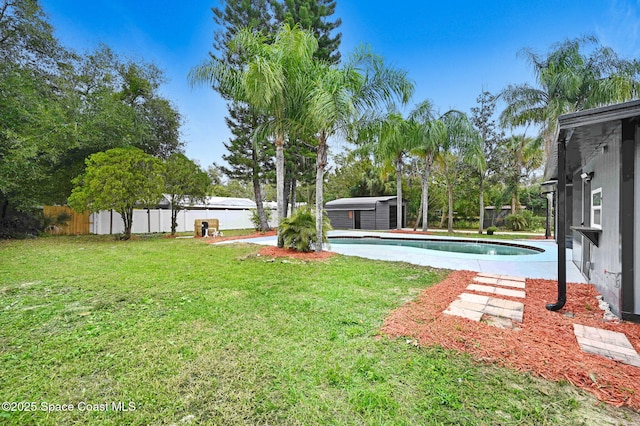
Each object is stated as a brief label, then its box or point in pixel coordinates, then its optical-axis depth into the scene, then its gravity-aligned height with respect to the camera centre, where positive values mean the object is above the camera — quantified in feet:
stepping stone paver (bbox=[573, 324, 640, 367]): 7.72 -3.93
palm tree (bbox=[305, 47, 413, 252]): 22.27 +10.53
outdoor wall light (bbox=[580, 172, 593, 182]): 14.27 +1.99
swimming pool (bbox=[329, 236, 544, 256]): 32.88 -4.24
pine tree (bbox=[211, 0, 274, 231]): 47.09 +17.18
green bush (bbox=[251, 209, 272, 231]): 58.47 -1.36
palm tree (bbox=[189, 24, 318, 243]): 22.88 +12.07
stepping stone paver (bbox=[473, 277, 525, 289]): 15.10 -3.84
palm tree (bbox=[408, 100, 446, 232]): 44.47 +13.18
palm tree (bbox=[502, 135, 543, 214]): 48.24 +10.96
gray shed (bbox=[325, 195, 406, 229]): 61.36 +0.14
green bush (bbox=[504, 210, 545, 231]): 58.34 -1.55
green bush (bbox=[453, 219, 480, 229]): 66.23 -2.46
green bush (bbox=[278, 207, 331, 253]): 26.11 -1.58
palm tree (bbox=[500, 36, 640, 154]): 35.78 +17.68
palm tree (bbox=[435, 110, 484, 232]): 44.83 +12.20
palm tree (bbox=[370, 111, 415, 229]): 25.54 +7.89
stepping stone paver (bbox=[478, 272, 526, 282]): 16.35 -3.82
